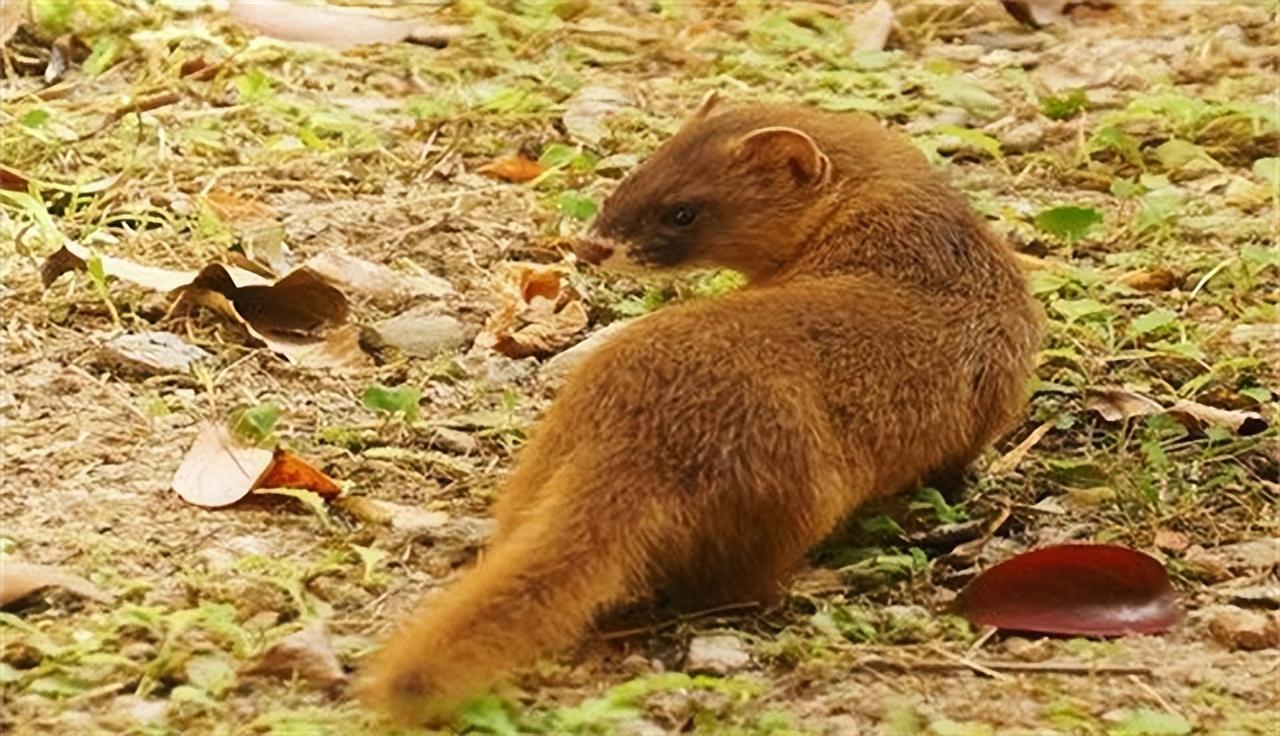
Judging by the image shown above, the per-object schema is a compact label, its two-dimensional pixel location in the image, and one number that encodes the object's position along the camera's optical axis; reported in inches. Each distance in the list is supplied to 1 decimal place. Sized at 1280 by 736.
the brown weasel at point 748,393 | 219.1
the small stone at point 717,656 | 231.3
